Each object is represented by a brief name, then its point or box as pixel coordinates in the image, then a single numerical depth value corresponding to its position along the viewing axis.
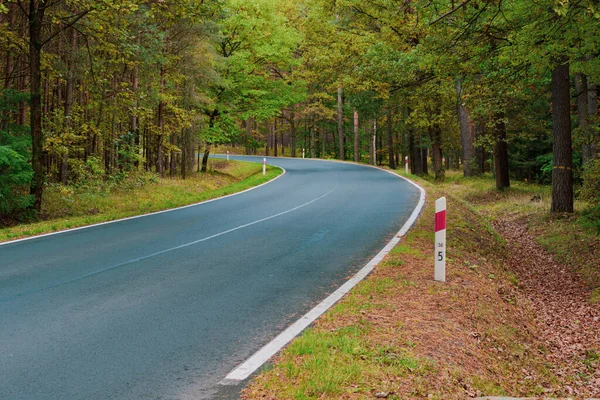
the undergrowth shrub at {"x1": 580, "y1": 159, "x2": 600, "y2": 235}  12.11
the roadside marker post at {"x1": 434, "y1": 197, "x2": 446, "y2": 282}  6.78
